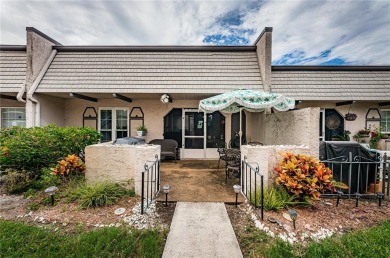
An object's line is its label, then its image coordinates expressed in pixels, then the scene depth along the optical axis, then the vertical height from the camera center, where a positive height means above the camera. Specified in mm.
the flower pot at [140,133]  7381 -330
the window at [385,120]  7571 +406
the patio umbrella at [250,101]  3971 +681
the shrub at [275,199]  3070 -1446
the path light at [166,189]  3210 -1274
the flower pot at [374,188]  3885 -1487
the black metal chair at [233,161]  4477 -991
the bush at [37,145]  3895 -541
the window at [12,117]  7453 +364
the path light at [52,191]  3079 -1287
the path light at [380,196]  3332 -1427
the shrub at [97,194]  3180 -1450
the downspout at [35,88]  6148 +1307
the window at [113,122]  7984 +180
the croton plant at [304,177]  3070 -981
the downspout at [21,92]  6107 +1246
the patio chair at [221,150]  4898 -813
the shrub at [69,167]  3807 -1030
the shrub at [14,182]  3871 -1446
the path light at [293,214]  2537 -1386
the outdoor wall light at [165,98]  6594 +1179
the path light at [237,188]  3154 -1220
